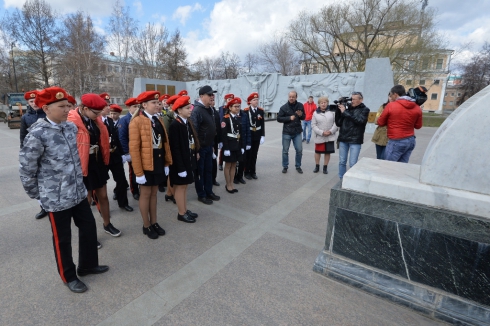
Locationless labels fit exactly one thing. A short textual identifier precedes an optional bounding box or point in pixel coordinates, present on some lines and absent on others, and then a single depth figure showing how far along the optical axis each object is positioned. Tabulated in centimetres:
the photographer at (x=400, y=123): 405
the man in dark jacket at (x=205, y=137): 405
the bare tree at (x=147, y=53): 3058
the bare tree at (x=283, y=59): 3372
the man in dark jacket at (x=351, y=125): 489
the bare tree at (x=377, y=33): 1998
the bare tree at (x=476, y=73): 3042
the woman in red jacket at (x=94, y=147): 276
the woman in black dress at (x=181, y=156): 329
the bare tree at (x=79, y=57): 2403
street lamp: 2624
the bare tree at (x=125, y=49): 2812
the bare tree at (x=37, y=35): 2538
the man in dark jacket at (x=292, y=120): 581
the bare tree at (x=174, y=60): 3372
